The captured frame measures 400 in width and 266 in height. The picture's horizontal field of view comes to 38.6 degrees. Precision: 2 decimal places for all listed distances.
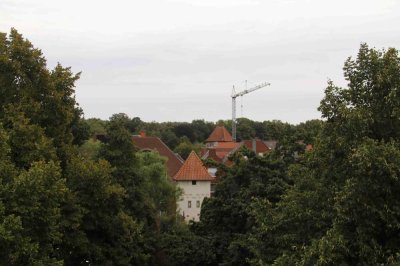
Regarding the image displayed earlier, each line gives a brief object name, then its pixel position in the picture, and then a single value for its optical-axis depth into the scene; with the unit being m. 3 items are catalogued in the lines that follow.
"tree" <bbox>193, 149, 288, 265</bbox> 28.03
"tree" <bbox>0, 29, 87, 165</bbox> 23.11
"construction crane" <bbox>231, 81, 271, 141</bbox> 156.73
